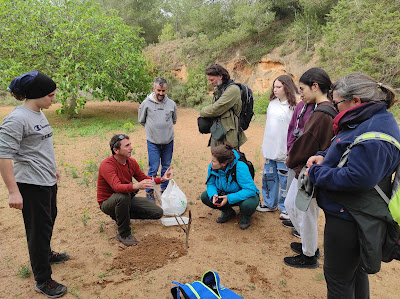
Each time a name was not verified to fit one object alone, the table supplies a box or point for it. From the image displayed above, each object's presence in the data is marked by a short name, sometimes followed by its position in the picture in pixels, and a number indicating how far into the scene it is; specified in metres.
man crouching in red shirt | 3.37
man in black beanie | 2.30
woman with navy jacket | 1.66
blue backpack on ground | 2.36
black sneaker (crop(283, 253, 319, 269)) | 3.06
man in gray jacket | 4.61
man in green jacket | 3.87
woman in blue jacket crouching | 3.59
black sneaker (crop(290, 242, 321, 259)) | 3.37
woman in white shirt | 3.79
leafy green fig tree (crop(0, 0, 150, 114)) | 9.86
